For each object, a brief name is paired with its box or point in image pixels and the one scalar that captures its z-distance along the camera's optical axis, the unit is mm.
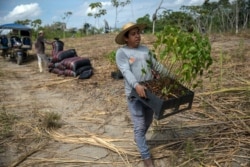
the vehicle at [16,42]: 12648
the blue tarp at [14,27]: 13211
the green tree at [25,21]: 26884
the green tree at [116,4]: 22420
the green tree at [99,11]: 21916
